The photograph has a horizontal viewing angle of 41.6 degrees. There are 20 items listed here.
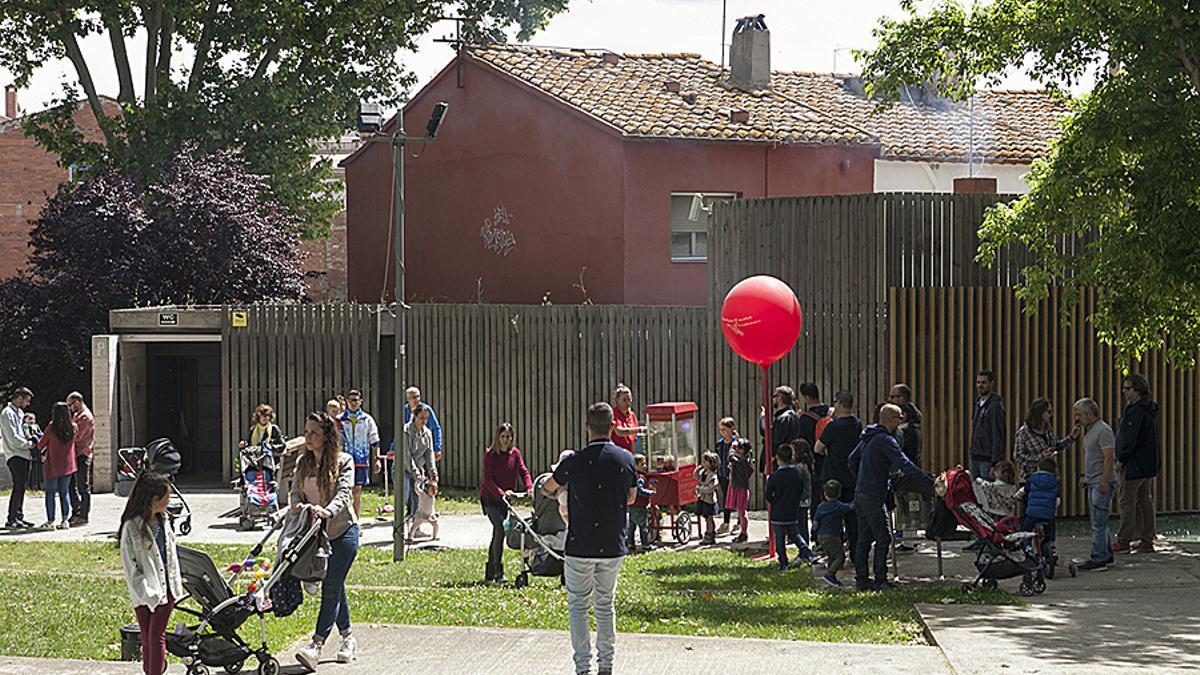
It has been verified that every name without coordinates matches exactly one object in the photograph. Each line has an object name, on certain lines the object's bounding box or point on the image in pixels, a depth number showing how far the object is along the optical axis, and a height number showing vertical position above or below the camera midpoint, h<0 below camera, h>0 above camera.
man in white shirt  20.14 -1.83
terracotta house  28.03 +2.77
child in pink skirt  17.84 -1.95
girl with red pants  9.37 -1.53
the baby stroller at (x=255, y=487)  19.80 -2.26
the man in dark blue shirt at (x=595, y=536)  9.70 -1.42
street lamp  16.72 +0.35
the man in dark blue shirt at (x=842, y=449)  14.66 -1.34
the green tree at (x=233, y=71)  31.31 +4.92
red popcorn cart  17.80 -1.82
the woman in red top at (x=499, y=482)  14.83 -1.68
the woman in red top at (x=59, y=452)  19.75 -1.80
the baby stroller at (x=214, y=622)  9.89 -1.98
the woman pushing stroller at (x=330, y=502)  10.41 -1.28
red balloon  16.38 -0.15
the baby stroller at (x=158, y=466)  13.94 -1.98
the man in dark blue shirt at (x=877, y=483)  13.18 -1.49
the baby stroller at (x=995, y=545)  12.88 -1.98
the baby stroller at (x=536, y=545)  13.45 -2.07
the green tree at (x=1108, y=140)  14.75 +1.55
